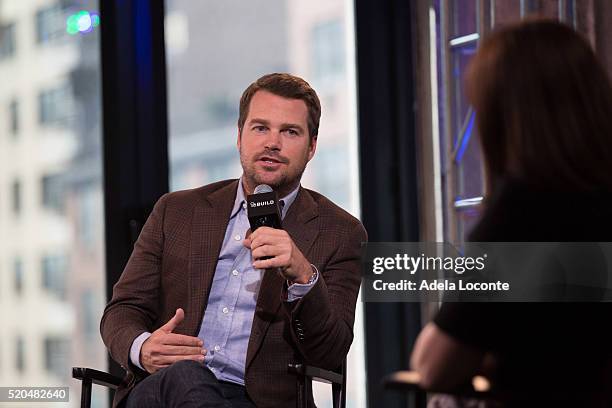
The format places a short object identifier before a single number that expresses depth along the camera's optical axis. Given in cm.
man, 686
